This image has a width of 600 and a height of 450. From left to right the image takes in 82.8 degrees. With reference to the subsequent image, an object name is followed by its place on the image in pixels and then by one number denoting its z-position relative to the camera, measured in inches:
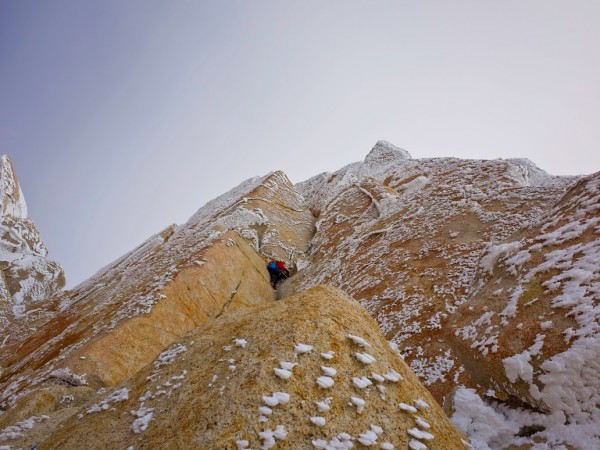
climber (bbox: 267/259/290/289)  907.4
